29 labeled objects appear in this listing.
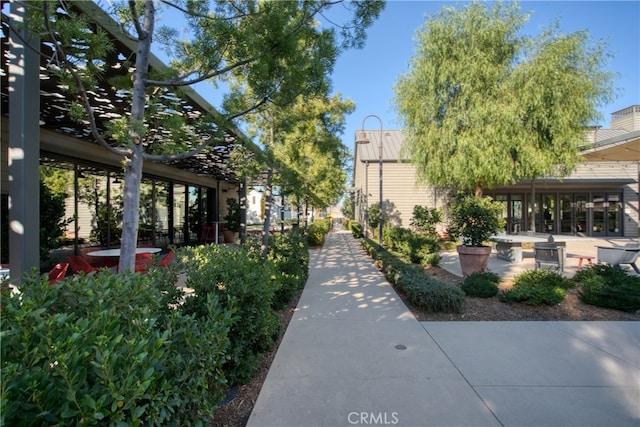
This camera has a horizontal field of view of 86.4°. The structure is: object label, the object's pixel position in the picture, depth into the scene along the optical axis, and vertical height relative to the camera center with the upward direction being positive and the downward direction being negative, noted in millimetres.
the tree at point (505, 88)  13258 +5054
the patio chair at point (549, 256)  7996 -955
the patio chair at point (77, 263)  6047 -903
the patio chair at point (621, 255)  7332 -846
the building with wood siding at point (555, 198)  21047 +1171
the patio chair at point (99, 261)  7188 -1019
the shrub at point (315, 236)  16503 -1042
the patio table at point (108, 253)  6837 -824
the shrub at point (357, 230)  22797 -1032
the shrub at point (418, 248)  10211 -1034
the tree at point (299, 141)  6594 +1570
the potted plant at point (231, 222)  17942 -438
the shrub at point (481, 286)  6055 -1271
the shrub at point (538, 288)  5492 -1226
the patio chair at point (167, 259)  6284 -892
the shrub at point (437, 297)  5324 -1295
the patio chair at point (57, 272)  4980 -882
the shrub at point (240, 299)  3012 -769
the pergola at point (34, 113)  2955 +1293
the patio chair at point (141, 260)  6402 -891
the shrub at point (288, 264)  5594 -982
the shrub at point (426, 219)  16656 -185
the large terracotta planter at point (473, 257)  7945 -996
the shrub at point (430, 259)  10004 -1291
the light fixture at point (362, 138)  11906 +2704
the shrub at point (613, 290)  5309 -1183
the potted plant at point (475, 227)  7926 -273
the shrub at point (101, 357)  1265 -628
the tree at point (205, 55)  2900 +1509
